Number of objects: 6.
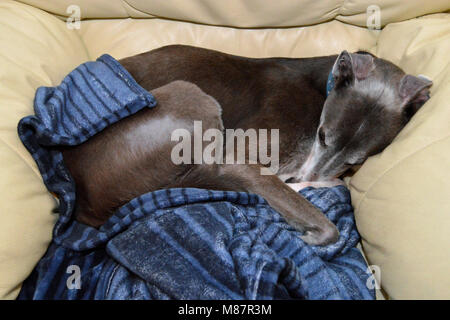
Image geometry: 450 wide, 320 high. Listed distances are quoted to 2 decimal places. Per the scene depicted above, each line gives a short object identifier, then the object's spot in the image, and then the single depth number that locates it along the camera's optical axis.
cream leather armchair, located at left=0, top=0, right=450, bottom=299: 0.88
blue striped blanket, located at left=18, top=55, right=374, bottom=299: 0.86
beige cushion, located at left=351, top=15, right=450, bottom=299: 0.87
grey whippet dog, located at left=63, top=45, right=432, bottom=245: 0.95
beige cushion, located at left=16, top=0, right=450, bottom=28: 1.11
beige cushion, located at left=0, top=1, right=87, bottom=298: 0.89
